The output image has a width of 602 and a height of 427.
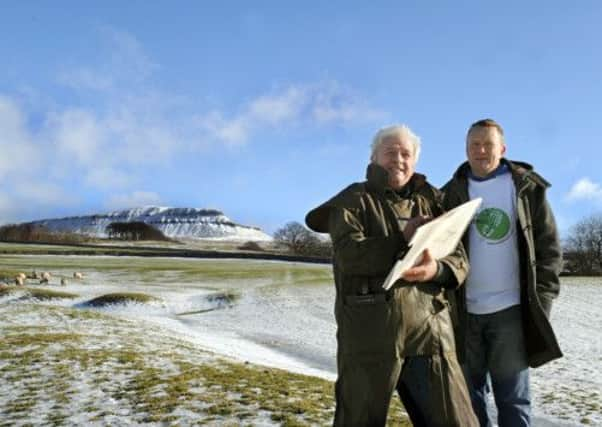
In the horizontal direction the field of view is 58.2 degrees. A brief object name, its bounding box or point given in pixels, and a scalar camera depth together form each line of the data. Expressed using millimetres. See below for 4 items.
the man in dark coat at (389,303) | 3273
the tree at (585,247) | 68688
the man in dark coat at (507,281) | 4031
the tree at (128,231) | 182000
